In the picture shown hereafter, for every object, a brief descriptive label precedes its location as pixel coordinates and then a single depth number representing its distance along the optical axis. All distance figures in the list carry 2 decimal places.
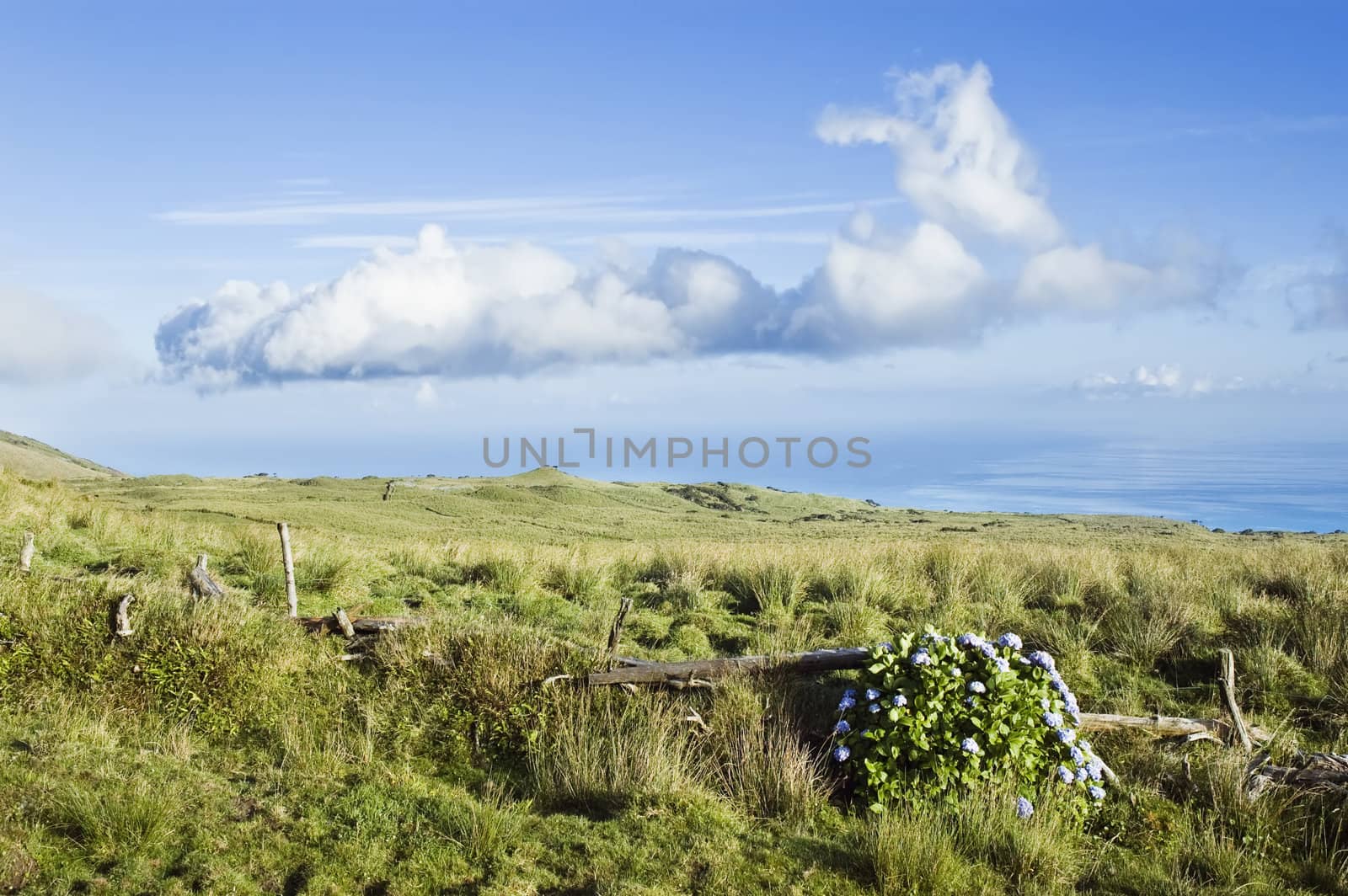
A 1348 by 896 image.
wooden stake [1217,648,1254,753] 7.95
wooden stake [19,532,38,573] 11.54
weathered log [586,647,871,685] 8.66
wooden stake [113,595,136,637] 9.40
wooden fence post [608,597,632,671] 8.91
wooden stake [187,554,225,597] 11.03
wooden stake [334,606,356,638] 9.91
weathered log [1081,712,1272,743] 8.12
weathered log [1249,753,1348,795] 7.19
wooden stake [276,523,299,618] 11.37
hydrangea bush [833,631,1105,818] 6.91
